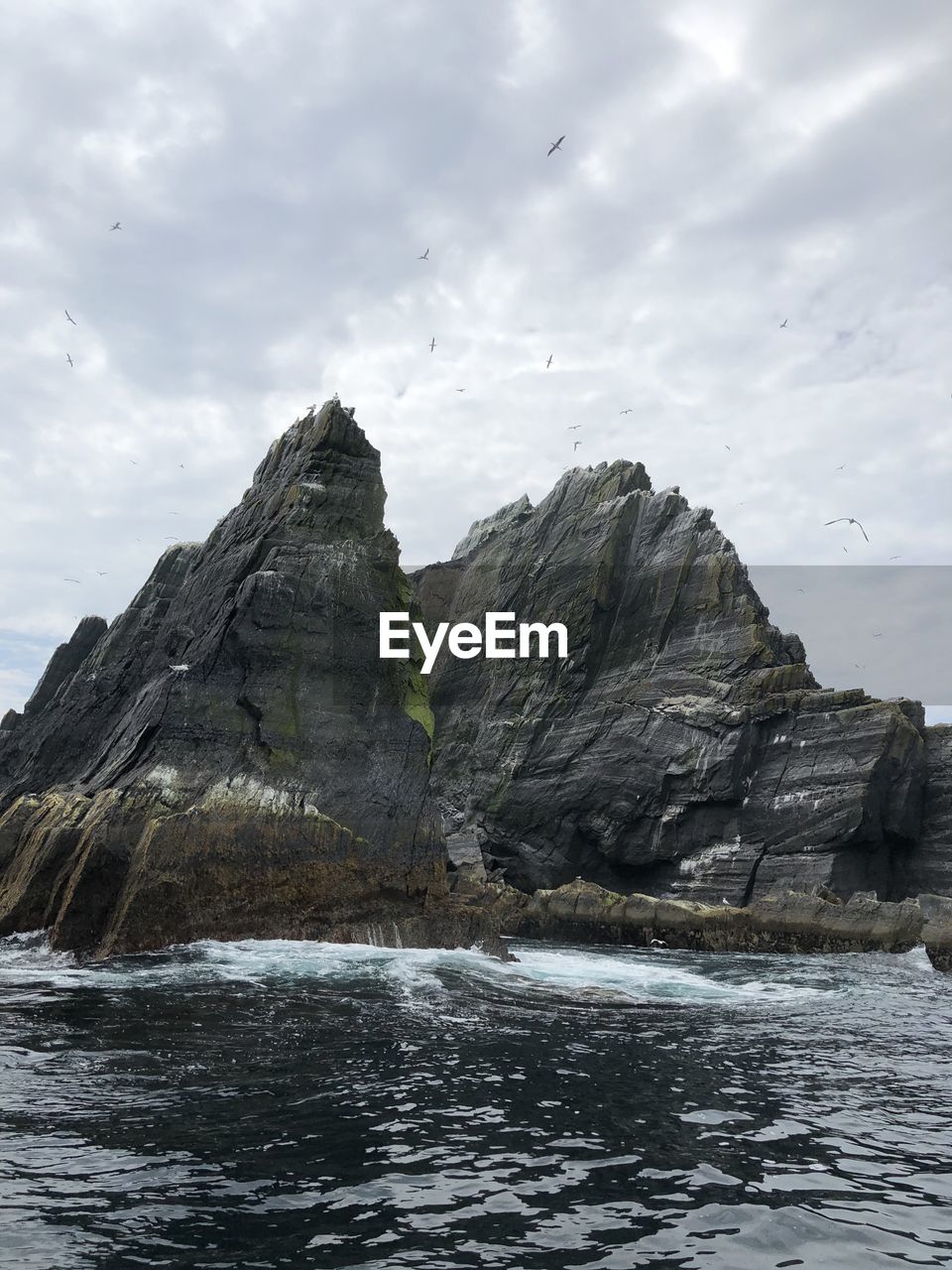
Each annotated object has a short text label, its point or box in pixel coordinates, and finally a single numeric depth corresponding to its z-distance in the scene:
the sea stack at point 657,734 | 49.19
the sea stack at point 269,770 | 23.98
